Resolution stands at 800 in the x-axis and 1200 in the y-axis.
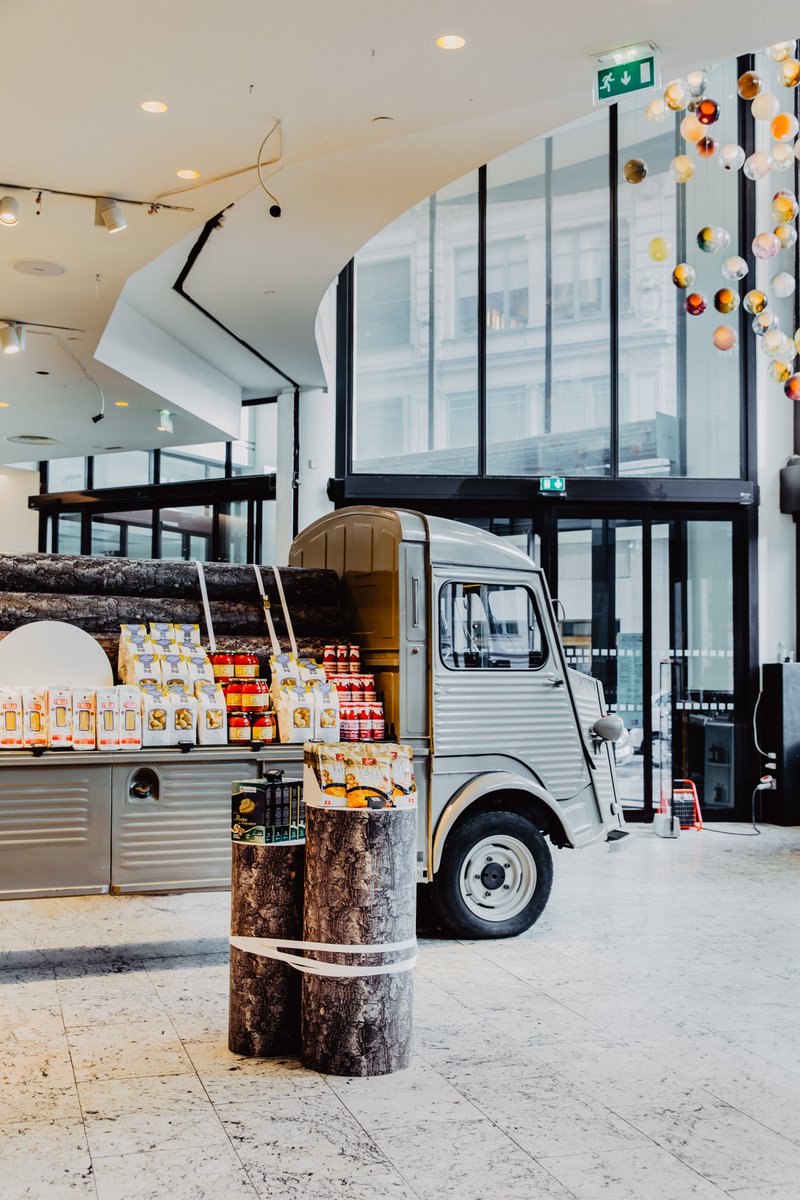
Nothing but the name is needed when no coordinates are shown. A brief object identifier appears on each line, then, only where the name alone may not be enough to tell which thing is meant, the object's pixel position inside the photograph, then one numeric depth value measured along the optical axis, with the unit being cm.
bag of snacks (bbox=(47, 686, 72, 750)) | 489
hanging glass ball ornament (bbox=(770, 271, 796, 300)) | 692
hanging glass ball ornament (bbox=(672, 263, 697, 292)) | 669
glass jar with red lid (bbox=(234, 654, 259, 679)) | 567
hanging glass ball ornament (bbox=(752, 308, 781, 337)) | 688
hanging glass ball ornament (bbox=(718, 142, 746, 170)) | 646
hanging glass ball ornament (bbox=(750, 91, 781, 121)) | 592
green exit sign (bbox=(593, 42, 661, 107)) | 498
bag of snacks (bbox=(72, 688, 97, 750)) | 493
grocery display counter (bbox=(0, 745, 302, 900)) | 478
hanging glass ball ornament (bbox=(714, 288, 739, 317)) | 651
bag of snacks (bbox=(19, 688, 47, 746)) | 487
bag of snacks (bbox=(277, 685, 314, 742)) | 543
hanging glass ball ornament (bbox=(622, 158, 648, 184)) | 628
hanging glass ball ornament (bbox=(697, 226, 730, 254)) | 657
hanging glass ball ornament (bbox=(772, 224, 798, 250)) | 644
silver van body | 567
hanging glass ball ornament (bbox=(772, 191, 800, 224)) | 620
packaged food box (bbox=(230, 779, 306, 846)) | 413
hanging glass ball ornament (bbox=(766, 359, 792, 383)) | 708
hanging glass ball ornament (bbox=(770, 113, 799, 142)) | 584
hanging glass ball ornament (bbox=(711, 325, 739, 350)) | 697
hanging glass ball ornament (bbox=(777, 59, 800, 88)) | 575
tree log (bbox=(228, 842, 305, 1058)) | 400
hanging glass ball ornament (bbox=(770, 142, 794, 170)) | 637
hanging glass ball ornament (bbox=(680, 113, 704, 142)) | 594
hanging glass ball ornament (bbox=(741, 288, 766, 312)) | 691
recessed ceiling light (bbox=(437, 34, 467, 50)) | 478
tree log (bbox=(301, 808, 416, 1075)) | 380
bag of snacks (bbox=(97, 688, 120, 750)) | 496
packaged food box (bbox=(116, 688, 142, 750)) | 500
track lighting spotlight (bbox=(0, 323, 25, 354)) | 829
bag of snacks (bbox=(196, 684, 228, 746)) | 524
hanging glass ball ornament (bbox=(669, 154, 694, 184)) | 618
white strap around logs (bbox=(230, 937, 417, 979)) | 379
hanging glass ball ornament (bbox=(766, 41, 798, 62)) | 582
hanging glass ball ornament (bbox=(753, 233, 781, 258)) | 659
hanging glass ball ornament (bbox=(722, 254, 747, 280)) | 696
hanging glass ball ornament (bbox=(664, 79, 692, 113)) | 587
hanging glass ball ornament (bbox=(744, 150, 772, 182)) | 635
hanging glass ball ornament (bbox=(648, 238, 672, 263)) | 689
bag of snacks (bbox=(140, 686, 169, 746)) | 509
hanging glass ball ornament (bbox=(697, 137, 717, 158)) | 612
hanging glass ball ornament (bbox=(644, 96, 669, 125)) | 622
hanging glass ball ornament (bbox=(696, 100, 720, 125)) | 580
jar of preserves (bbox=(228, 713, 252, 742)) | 537
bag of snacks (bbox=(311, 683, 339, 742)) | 550
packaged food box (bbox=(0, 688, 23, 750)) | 482
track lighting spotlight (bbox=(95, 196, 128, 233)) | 621
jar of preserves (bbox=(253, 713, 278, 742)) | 541
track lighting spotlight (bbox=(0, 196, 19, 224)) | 598
